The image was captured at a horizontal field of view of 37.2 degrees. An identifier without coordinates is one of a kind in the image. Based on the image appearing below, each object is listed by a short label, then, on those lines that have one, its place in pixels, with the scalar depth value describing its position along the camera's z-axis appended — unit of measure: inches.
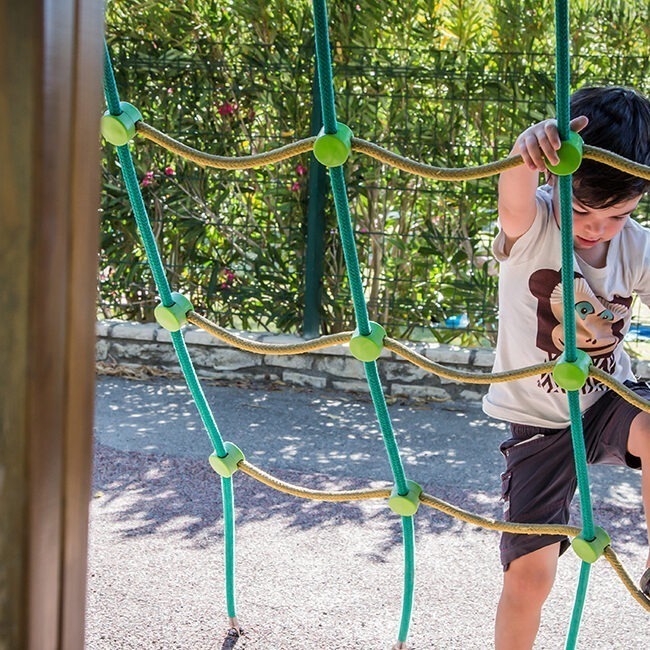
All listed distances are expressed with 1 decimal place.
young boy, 74.9
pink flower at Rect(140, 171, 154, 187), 207.6
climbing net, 60.4
